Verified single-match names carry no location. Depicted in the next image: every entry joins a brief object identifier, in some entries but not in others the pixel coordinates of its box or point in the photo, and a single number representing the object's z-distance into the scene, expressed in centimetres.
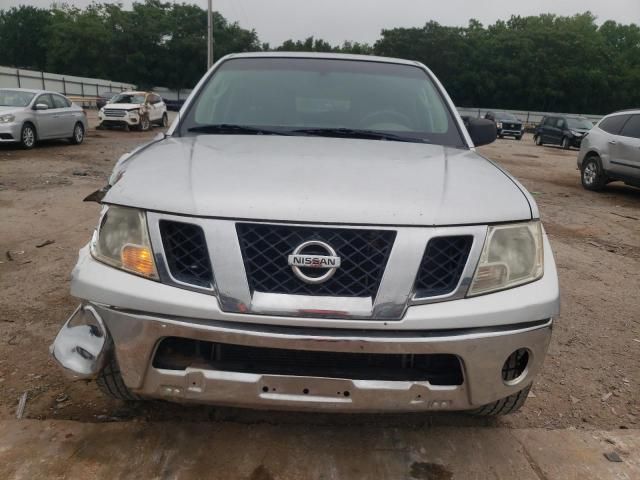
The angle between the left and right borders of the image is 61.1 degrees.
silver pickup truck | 175
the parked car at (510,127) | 2977
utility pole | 2569
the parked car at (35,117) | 1184
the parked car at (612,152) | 953
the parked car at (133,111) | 1894
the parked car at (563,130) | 2330
